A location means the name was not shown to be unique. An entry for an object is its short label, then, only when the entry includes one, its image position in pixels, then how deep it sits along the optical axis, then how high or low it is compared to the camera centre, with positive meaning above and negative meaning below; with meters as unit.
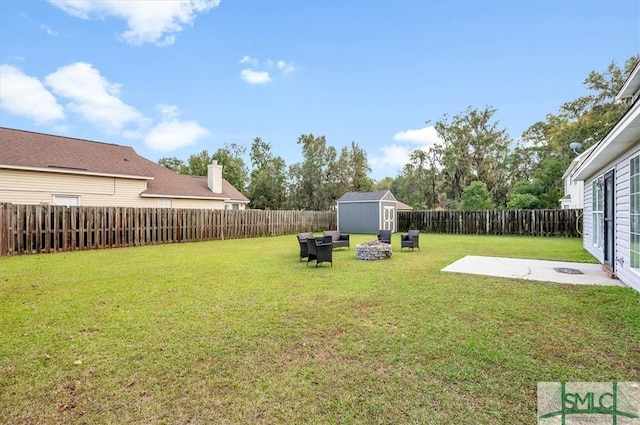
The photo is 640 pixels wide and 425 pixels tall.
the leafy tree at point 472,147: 32.28 +6.61
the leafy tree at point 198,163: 37.84 +5.91
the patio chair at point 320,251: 7.61 -0.94
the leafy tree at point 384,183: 54.95 +5.02
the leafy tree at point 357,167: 34.69 +4.94
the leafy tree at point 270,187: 33.88 +2.66
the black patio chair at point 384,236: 11.00 -0.84
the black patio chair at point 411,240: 10.86 -0.98
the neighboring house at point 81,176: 13.95 +1.84
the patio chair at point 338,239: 11.07 -0.97
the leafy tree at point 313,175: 33.06 +3.85
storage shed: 21.73 -0.01
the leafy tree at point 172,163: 39.78 +6.17
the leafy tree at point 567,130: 24.30 +6.82
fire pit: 8.88 -1.11
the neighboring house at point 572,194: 20.34 +1.16
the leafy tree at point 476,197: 26.57 +1.19
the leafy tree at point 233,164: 36.69 +5.81
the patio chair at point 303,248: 8.27 -0.93
